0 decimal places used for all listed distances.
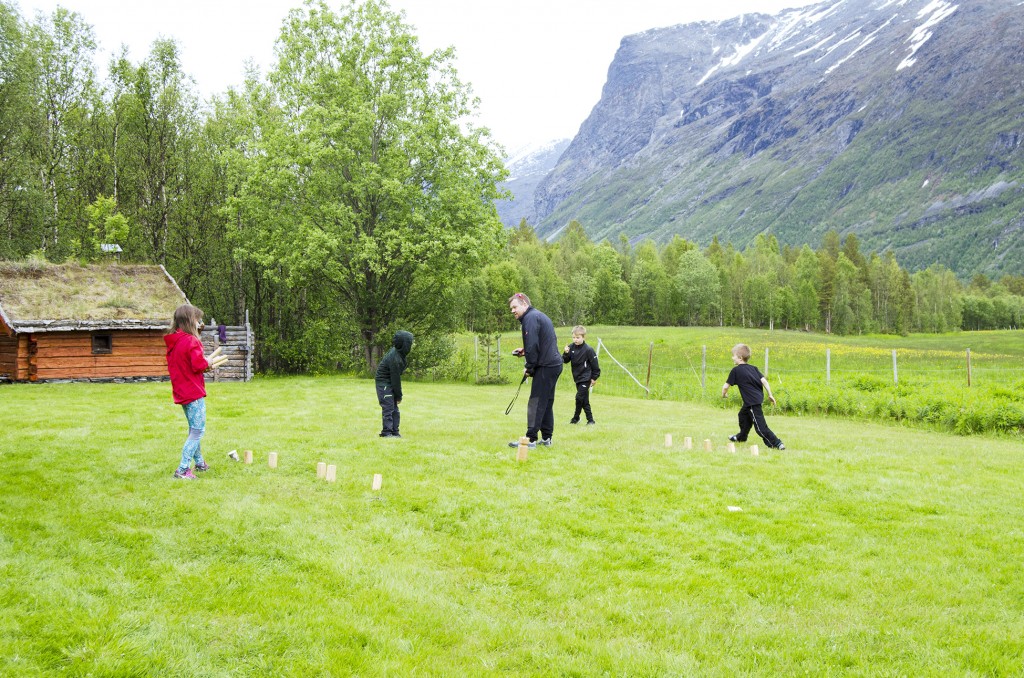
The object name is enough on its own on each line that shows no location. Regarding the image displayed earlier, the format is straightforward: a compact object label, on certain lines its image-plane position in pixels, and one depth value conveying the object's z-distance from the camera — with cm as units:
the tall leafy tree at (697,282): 8962
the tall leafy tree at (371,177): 2927
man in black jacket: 1128
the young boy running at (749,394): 1207
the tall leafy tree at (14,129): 3142
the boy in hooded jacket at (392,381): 1184
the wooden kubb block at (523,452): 992
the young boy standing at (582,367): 1528
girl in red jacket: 877
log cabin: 2558
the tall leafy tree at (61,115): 3341
